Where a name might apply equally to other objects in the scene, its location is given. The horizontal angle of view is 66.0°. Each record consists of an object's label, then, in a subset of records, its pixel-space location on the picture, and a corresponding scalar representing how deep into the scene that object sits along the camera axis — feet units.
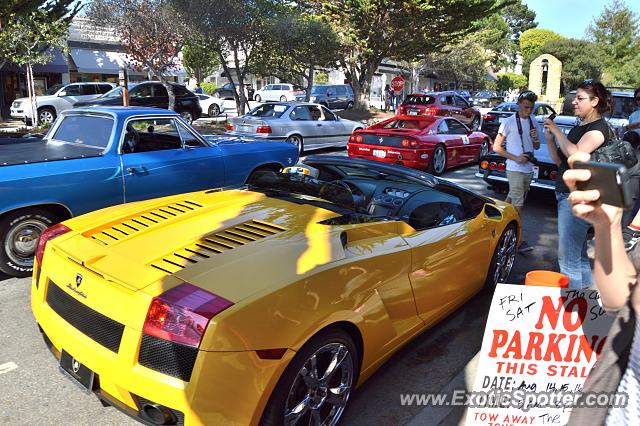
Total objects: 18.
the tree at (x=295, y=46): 64.54
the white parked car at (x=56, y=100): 59.21
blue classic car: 15.24
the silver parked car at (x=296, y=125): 40.40
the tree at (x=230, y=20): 56.24
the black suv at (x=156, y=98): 56.29
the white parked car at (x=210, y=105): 80.48
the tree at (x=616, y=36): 180.34
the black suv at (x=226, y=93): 119.03
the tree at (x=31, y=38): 51.65
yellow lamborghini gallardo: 6.82
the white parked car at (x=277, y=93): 112.27
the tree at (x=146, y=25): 64.49
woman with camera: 11.47
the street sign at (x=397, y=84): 72.00
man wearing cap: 17.22
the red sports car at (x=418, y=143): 32.68
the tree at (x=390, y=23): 74.64
